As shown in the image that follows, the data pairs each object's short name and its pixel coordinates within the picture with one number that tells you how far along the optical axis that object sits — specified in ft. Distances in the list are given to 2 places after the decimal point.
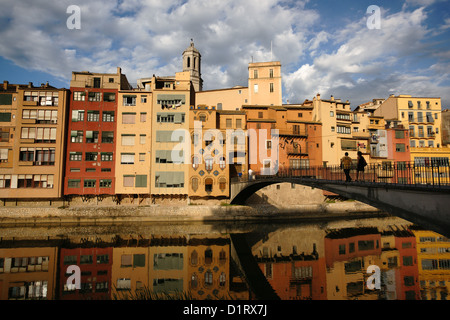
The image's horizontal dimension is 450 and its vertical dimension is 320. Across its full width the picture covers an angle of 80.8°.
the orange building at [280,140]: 141.51
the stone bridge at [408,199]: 34.54
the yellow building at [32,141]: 119.44
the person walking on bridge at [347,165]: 54.54
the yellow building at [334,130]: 152.56
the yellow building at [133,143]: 126.31
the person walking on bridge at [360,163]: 50.87
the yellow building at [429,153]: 156.35
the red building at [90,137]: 124.26
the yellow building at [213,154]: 126.31
